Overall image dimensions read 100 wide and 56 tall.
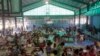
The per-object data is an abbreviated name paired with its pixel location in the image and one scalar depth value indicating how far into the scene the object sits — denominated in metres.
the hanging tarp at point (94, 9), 9.48
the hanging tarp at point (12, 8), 7.91
